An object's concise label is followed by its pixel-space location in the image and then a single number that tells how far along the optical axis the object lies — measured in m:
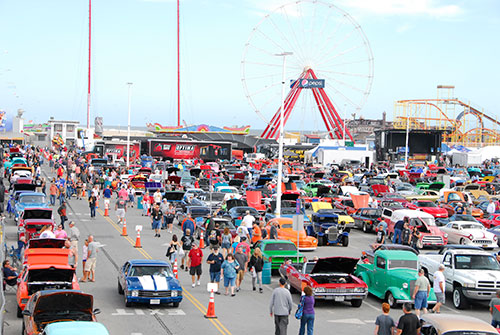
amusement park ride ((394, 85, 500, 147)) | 106.51
